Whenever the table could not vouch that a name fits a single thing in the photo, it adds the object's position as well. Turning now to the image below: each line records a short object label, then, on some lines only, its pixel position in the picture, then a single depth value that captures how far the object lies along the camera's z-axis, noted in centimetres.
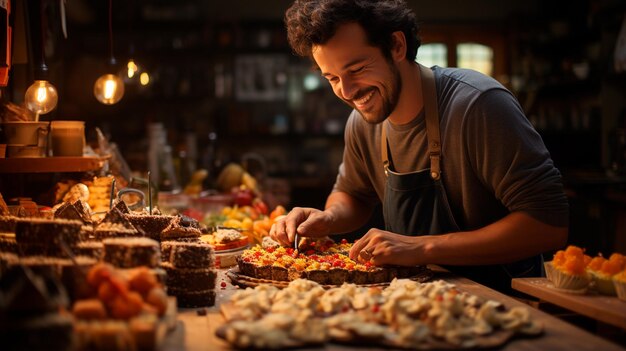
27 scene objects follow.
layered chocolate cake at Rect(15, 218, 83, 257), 205
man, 273
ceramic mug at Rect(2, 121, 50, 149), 332
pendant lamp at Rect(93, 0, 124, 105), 424
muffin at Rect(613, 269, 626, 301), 221
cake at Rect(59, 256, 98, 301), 191
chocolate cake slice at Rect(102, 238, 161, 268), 207
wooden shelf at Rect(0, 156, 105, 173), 328
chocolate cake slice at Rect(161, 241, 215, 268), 226
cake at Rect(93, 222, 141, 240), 232
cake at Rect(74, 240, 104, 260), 210
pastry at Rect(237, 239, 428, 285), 259
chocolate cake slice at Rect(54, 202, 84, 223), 260
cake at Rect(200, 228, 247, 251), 329
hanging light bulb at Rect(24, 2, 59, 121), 325
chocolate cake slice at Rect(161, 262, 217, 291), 227
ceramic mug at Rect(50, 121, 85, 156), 362
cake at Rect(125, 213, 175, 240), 264
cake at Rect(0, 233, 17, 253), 213
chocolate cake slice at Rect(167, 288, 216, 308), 227
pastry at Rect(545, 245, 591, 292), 232
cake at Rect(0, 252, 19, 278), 186
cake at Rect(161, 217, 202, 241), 265
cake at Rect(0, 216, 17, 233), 237
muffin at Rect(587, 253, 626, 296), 230
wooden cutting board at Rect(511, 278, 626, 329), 207
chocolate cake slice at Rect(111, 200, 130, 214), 266
